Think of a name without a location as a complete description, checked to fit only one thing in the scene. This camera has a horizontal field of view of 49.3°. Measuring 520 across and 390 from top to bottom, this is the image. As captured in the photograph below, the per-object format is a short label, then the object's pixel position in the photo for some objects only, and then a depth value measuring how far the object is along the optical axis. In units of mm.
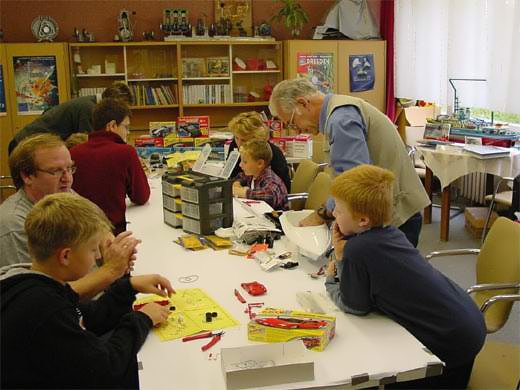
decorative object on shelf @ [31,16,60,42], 6715
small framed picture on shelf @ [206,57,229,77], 7082
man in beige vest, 2332
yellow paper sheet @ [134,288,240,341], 1692
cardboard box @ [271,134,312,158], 4887
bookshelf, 6934
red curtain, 7238
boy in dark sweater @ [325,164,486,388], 1736
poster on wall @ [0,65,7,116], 6574
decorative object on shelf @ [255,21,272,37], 7117
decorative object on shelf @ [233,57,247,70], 7102
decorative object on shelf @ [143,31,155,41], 6947
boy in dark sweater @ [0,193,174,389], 1286
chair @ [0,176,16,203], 6345
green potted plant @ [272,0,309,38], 6984
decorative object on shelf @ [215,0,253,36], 7211
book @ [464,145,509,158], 4600
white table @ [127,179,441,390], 1441
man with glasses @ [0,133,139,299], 1876
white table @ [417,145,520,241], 4617
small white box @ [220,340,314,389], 1372
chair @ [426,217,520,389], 2014
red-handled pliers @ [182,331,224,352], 1612
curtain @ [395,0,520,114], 5266
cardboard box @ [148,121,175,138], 4887
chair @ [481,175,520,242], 4535
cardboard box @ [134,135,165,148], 4766
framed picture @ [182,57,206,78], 7030
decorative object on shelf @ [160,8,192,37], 6926
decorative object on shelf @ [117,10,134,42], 6836
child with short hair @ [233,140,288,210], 3377
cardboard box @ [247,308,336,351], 1564
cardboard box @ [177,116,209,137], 4875
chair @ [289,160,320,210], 4102
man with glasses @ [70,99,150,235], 3039
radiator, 5773
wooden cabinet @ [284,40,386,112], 6973
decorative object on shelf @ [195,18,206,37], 6918
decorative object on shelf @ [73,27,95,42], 6789
